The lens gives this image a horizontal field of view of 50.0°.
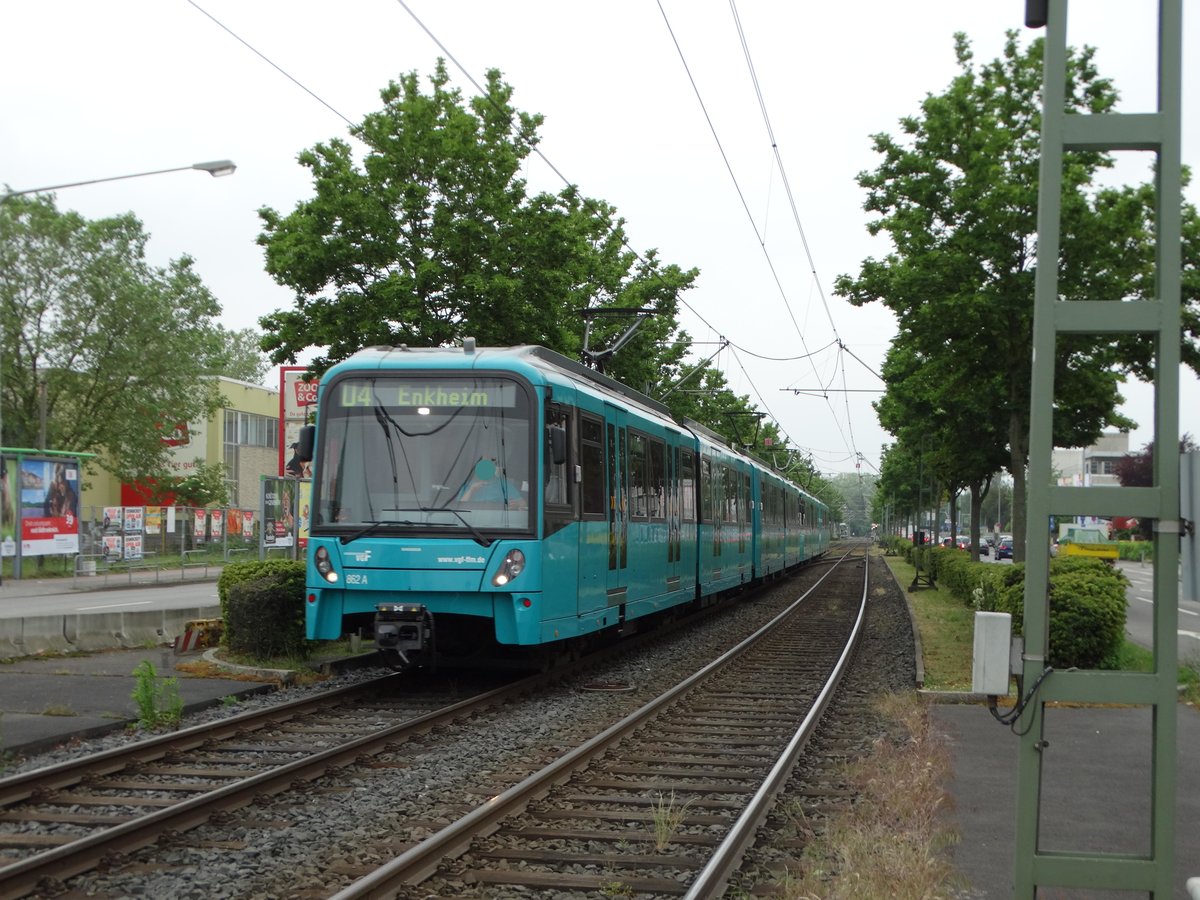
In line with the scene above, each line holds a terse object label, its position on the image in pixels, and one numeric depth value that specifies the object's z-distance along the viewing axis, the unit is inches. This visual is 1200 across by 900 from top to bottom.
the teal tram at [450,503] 465.1
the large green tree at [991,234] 729.6
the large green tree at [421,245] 827.4
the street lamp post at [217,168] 820.0
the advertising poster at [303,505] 821.9
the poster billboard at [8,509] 1091.8
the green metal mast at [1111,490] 180.4
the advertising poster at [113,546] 1551.4
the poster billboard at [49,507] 1138.7
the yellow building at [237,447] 2464.3
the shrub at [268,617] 553.6
